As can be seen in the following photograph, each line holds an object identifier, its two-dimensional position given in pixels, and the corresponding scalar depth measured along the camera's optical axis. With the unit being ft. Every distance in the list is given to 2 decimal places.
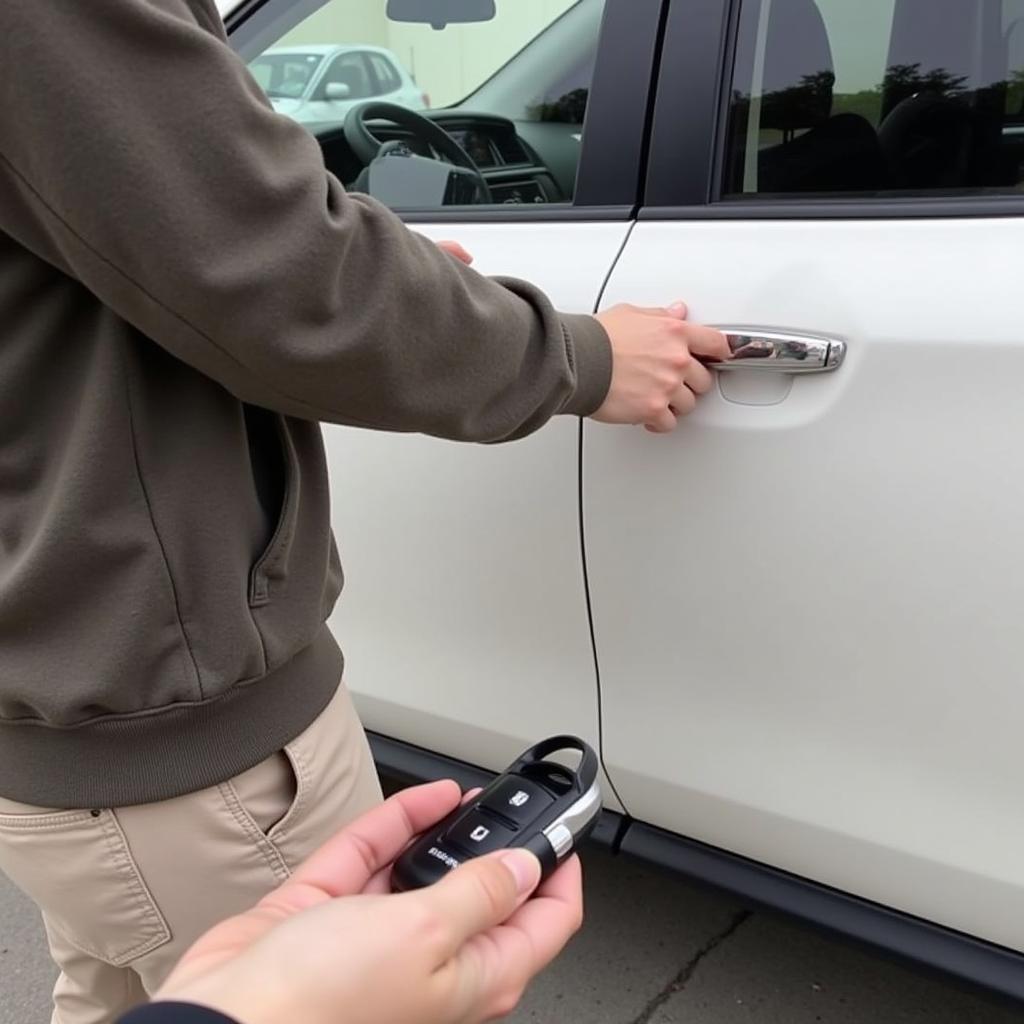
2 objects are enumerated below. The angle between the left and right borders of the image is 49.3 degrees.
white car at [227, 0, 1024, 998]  3.85
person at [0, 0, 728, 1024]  2.27
